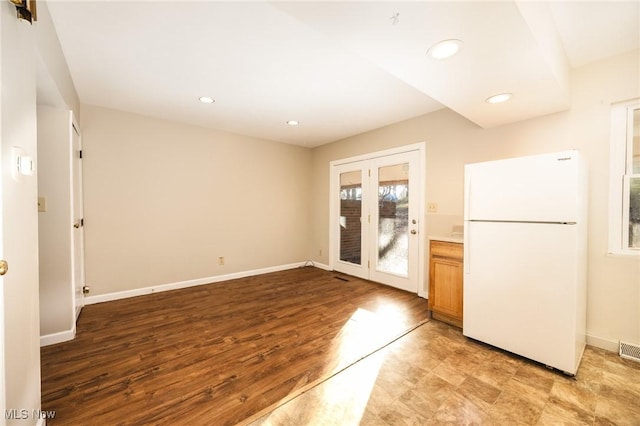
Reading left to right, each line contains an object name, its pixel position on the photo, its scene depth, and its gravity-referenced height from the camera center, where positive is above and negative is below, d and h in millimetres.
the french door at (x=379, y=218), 3615 -149
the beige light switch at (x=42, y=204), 2164 +40
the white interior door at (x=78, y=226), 2607 -198
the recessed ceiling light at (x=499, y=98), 2058 +938
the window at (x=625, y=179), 2080 +251
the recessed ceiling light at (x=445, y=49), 1427 +951
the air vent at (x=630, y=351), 1988 -1136
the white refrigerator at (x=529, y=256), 1808 -372
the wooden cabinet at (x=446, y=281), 2541 -759
